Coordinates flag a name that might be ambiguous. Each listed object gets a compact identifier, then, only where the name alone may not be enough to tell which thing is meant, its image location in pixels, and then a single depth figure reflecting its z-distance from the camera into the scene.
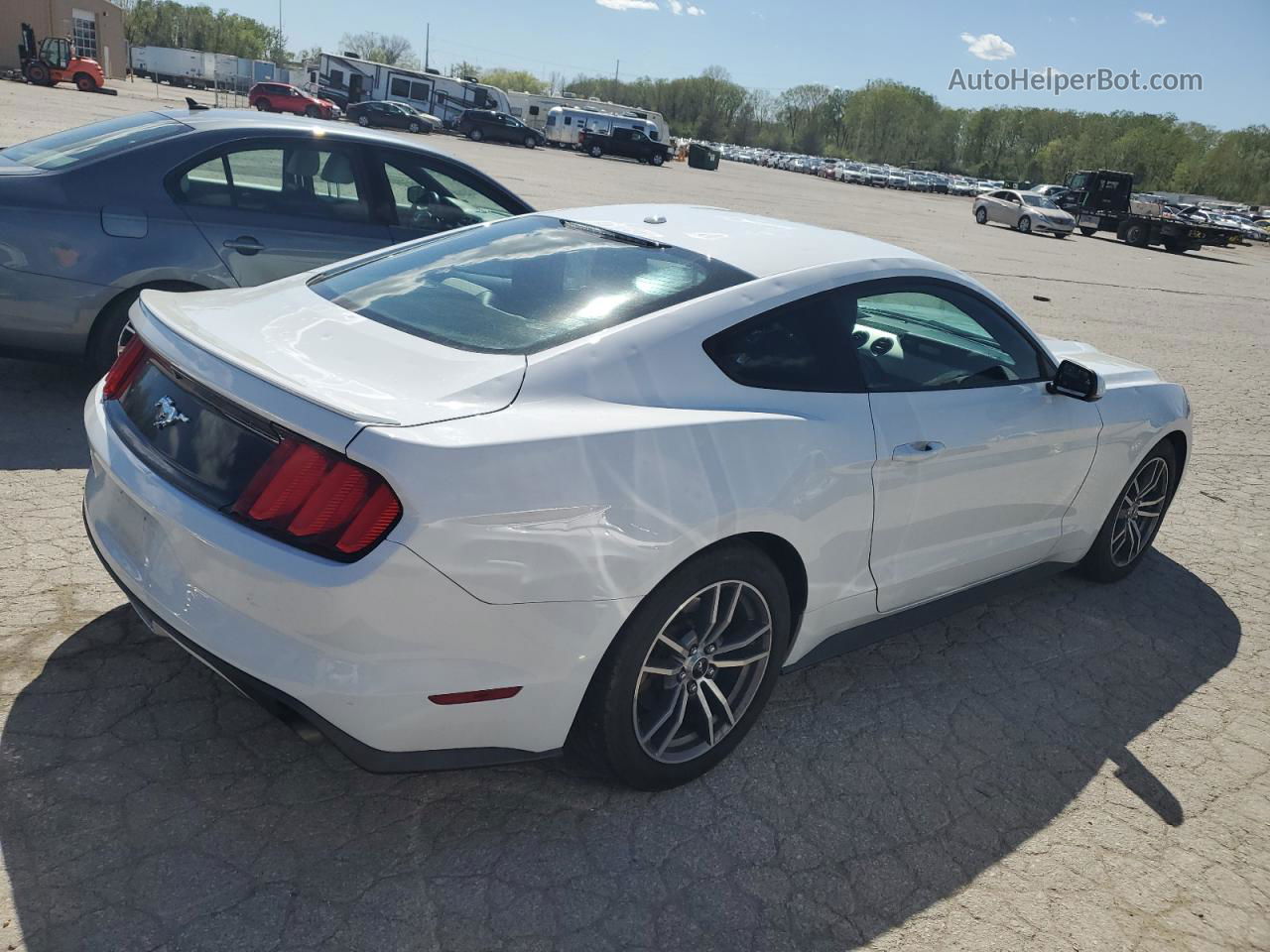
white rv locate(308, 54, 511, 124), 57.97
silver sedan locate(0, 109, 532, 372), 4.93
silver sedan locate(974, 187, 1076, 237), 35.00
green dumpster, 55.69
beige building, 55.91
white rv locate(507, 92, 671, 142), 67.24
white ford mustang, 2.26
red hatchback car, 48.12
